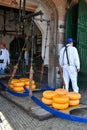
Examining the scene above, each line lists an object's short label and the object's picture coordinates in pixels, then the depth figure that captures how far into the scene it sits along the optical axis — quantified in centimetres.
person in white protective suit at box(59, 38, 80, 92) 545
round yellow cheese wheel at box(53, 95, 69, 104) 414
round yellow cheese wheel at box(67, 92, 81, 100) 439
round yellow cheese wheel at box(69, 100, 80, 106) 437
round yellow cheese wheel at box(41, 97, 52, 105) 435
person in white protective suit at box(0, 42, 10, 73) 830
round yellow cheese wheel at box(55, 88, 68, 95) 445
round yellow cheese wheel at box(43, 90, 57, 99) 436
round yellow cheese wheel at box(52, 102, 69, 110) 414
